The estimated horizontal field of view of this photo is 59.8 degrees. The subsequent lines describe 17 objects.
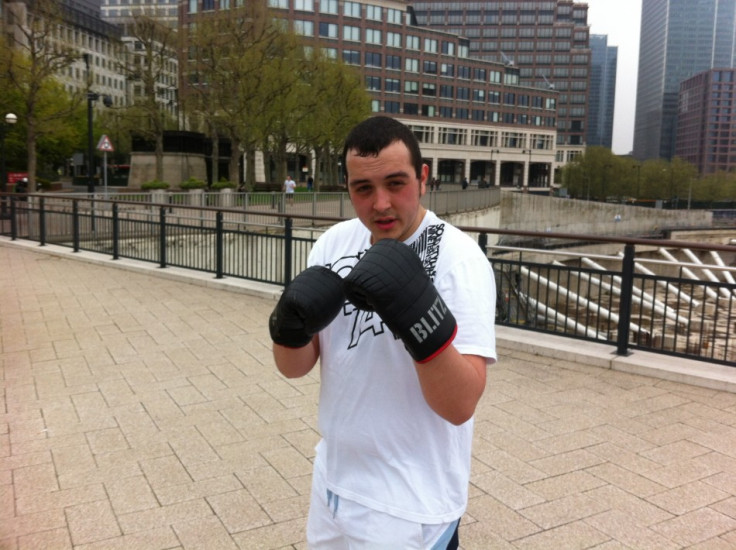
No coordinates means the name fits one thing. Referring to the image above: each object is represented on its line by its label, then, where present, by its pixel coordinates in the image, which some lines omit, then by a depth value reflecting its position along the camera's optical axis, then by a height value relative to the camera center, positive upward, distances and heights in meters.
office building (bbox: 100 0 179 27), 38.31 +35.18
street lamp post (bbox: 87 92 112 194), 24.86 +2.03
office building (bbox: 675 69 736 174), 179.50 +24.97
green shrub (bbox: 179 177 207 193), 33.88 +0.48
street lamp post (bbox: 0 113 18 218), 25.24 +1.34
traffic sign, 21.58 +1.58
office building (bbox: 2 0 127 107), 101.38 +23.20
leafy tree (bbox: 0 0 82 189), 27.02 +5.37
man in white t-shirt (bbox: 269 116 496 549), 1.48 -0.39
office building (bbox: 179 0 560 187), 77.81 +15.61
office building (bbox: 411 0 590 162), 124.44 +30.98
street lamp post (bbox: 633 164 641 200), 83.94 +3.68
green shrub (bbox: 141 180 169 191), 32.22 +0.36
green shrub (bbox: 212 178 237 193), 35.22 +0.49
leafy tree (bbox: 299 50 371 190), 40.88 +6.25
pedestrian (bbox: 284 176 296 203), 31.30 +0.47
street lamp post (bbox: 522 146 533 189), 101.88 +4.93
